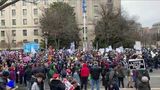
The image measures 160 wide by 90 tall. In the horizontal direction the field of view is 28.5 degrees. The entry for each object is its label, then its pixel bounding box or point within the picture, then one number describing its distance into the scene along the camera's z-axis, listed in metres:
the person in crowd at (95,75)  15.54
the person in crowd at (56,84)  9.18
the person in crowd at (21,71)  17.68
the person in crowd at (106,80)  14.40
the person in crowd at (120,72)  16.10
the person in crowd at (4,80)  8.71
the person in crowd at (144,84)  10.75
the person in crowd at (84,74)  16.08
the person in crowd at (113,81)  13.37
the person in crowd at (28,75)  15.20
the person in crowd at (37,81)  8.96
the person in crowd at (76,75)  15.84
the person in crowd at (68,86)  9.67
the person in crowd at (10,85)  9.13
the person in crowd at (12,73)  15.42
